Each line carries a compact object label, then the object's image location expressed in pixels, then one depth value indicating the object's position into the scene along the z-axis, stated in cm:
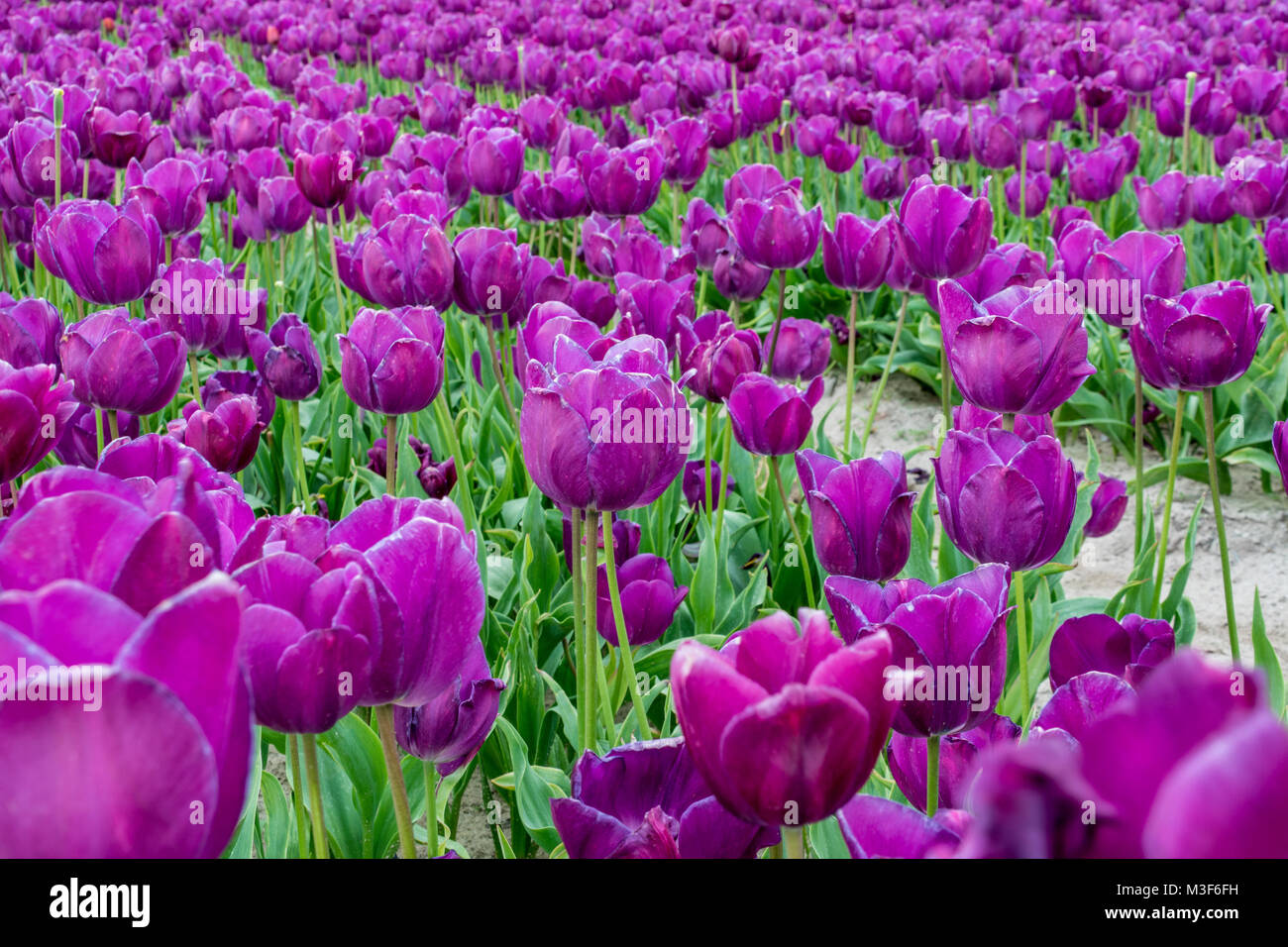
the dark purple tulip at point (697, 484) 234
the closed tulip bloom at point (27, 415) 115
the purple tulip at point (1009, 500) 122
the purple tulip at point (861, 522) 140
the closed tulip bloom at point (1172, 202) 347
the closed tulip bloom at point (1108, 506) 202
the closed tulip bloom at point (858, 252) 232
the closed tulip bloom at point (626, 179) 279
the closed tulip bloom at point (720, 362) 180
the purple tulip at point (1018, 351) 144
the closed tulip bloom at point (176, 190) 255
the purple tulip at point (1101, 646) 117
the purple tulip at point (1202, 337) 155
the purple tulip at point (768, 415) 172
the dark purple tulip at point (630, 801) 81
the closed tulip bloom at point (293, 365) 214
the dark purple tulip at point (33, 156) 270
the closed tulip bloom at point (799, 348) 250
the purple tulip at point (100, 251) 207
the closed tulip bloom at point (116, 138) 289
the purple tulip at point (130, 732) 42
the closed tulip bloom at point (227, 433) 163
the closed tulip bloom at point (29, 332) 172
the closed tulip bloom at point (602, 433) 112
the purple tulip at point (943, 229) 199
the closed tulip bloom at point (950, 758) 95
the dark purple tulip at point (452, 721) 119
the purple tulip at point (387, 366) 177
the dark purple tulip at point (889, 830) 54
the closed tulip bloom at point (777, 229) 231
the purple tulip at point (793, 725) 56
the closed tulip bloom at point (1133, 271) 183
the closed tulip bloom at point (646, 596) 182
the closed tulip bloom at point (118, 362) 172
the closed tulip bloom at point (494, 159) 298
